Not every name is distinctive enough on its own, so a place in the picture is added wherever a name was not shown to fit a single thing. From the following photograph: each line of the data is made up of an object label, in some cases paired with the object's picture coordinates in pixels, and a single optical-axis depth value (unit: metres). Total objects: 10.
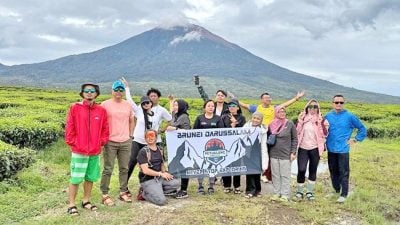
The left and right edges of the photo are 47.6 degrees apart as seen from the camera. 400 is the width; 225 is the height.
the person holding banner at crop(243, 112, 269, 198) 8.16
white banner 8.16
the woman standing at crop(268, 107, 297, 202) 7.87
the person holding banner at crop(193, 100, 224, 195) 8.07
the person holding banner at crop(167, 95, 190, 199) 8.10
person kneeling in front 7.47
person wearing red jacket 6.64
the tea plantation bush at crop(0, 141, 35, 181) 8.33
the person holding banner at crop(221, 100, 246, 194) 8.23
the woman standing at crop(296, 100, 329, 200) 8.00
